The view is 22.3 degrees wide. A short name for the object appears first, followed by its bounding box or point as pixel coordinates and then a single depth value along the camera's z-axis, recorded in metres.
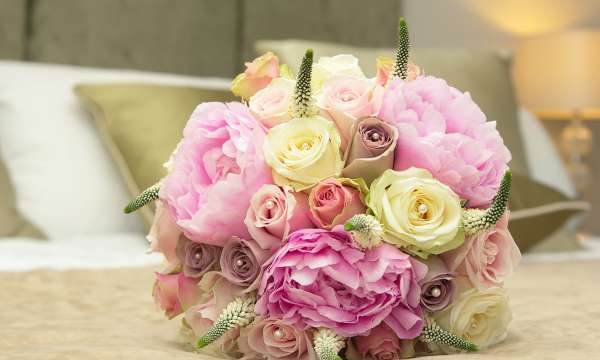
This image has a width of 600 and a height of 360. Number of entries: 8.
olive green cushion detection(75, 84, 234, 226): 1.80
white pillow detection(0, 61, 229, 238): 1.87
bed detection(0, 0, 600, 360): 1.09
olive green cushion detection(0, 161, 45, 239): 1.75
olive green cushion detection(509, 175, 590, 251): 1.72
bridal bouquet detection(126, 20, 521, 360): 0.98
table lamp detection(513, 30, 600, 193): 2.96
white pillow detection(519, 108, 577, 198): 2.31
